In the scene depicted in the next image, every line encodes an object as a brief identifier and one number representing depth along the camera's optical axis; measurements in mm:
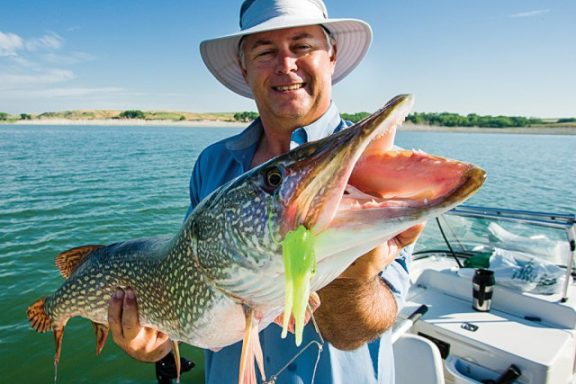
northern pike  958
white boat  3100
